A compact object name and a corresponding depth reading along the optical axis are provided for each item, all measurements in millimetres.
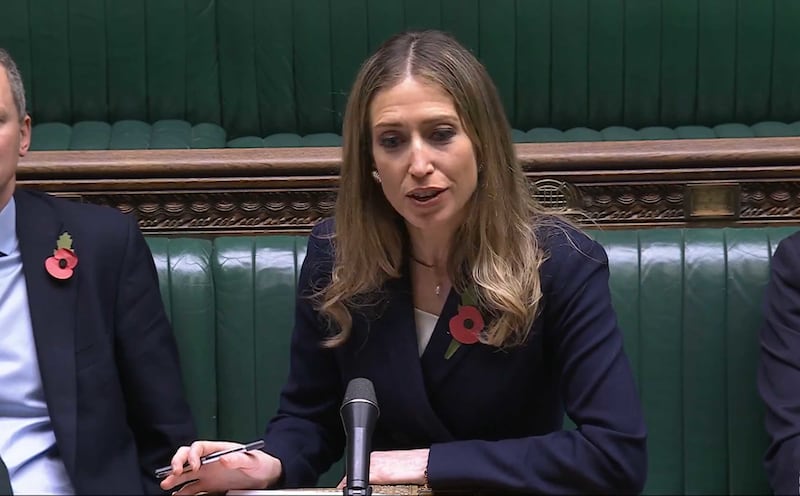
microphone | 5251
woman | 5601
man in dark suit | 5773
